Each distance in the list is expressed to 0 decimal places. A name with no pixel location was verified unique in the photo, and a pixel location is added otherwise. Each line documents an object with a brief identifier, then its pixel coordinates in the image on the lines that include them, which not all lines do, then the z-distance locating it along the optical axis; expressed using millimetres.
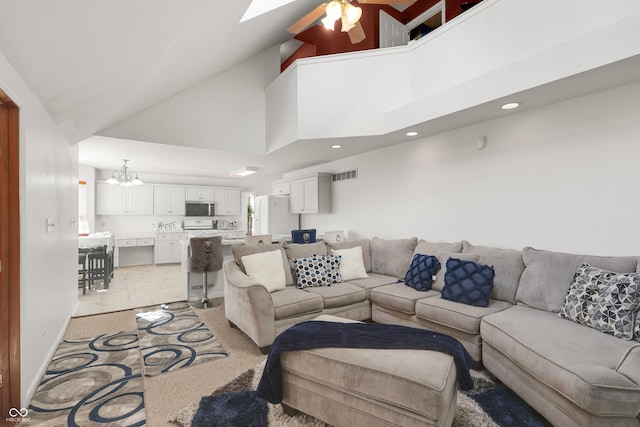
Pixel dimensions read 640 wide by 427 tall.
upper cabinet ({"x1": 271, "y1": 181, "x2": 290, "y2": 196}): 7032
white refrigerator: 6738
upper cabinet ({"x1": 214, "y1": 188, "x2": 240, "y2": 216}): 9297
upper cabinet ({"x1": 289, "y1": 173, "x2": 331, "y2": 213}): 6043
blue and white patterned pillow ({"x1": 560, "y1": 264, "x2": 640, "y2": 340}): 1993
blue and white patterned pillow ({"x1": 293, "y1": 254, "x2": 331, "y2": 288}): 3588
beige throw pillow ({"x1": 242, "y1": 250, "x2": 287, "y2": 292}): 3320
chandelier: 6365
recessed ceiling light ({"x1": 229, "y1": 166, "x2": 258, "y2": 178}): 5592
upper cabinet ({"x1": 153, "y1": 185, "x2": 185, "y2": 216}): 8391
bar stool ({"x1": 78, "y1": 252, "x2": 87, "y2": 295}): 5051
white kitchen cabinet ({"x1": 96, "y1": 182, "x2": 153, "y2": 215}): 7625
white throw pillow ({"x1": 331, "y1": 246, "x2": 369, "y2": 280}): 3895
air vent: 5551
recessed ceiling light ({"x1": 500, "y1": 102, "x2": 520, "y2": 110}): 2857
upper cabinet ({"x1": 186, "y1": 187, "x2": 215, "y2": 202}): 8875
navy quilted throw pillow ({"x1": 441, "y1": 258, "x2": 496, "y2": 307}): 2783
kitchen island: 4648
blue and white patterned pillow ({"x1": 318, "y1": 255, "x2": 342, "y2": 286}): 3710
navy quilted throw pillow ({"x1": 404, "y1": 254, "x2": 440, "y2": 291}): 3334
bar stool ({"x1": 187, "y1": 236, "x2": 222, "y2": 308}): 4227
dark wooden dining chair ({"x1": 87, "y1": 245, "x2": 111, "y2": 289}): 5327
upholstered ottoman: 1563
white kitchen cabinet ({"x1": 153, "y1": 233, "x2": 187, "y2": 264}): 7980
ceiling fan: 2535
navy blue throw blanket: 1839
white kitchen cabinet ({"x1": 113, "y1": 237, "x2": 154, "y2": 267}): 7637
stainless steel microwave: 8742
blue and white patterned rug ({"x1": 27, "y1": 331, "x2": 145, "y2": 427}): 2006
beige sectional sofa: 1628
